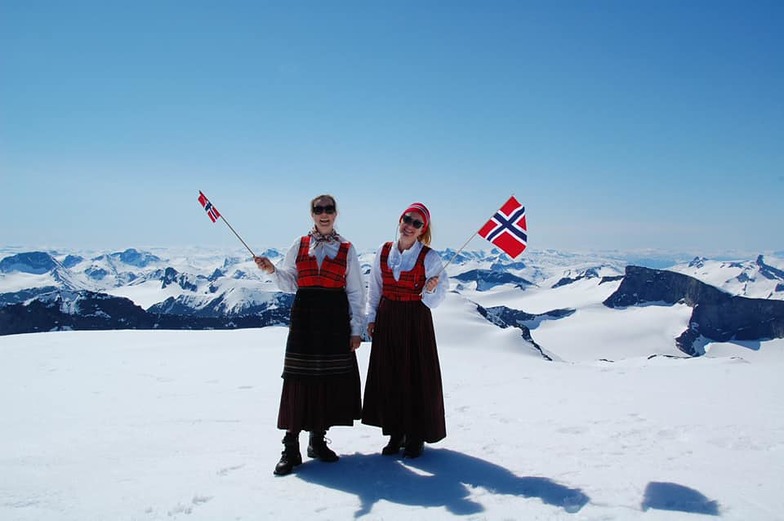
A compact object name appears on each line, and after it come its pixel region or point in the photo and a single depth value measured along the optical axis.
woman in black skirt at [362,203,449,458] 5.59
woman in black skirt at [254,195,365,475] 5.29
